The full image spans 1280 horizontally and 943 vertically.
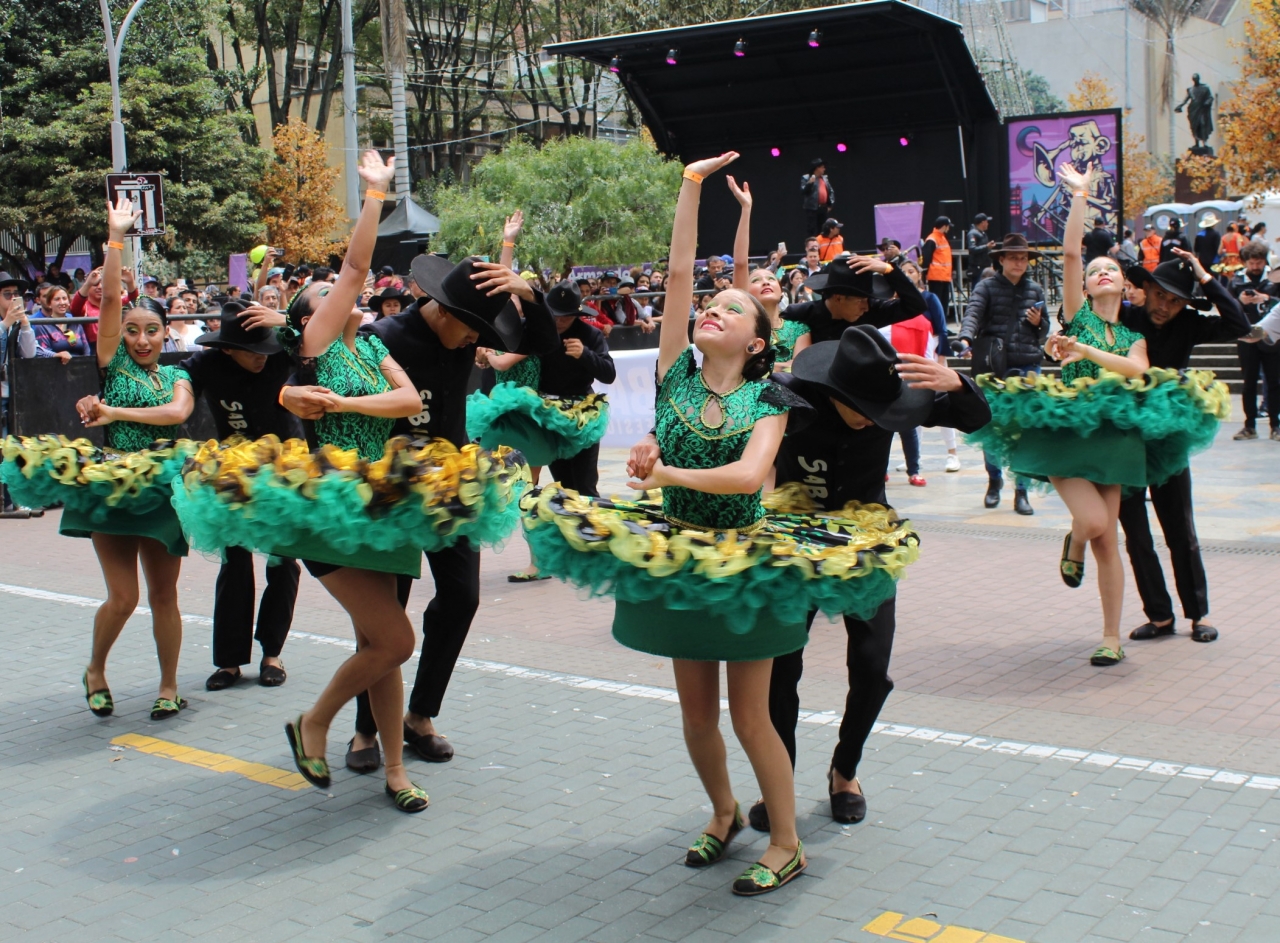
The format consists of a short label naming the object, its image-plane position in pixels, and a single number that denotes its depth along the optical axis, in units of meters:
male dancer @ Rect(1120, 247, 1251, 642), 7.18
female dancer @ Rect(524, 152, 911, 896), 4.05
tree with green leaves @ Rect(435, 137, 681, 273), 31.34
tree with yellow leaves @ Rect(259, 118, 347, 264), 39.62
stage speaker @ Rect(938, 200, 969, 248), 29.81
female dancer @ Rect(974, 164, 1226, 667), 6.96
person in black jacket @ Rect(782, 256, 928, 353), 5.67
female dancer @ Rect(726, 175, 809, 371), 7.53
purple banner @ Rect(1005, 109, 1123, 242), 26.78
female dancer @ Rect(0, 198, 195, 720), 6.34
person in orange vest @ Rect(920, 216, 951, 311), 21.45
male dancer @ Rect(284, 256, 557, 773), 5.23
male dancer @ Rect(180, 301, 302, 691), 6.63
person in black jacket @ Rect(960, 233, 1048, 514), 11.52
